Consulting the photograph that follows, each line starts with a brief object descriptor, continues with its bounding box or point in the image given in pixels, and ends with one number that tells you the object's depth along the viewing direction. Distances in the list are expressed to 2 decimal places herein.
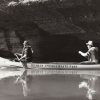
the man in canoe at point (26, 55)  13.94
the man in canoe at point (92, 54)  13.42
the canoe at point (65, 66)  12.94
